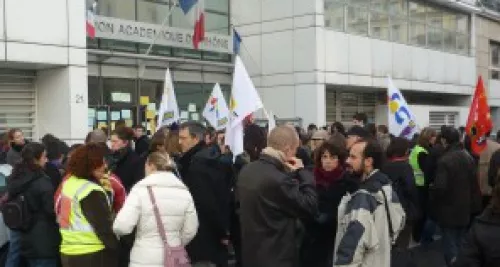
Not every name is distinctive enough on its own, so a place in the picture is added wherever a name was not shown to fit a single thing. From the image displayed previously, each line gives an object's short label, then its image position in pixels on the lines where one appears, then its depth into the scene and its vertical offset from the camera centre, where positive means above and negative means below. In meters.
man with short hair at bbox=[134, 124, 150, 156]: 8.70 -0.22
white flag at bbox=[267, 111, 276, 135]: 8.02 +0.09
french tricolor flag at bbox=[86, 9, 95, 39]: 14.40 +2.51
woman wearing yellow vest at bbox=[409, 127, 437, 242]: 8.82 -0.56
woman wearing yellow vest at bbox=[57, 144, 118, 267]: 4.68 -0.71
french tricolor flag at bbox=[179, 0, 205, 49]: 16.64 +2.90
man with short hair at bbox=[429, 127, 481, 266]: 7.74 -0.83
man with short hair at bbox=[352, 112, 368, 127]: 10.81 +0.14
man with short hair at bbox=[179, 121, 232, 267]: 5.96 -0.70
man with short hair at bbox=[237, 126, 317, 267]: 4.41 -0.54
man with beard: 4.16 -0.65
